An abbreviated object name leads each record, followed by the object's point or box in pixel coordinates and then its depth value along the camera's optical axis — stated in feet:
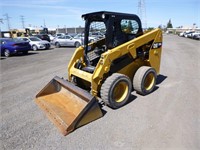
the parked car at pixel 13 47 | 51.84
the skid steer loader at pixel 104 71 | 13.89
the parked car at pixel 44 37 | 88.89
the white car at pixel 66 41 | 74.54
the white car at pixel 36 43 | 66.47
